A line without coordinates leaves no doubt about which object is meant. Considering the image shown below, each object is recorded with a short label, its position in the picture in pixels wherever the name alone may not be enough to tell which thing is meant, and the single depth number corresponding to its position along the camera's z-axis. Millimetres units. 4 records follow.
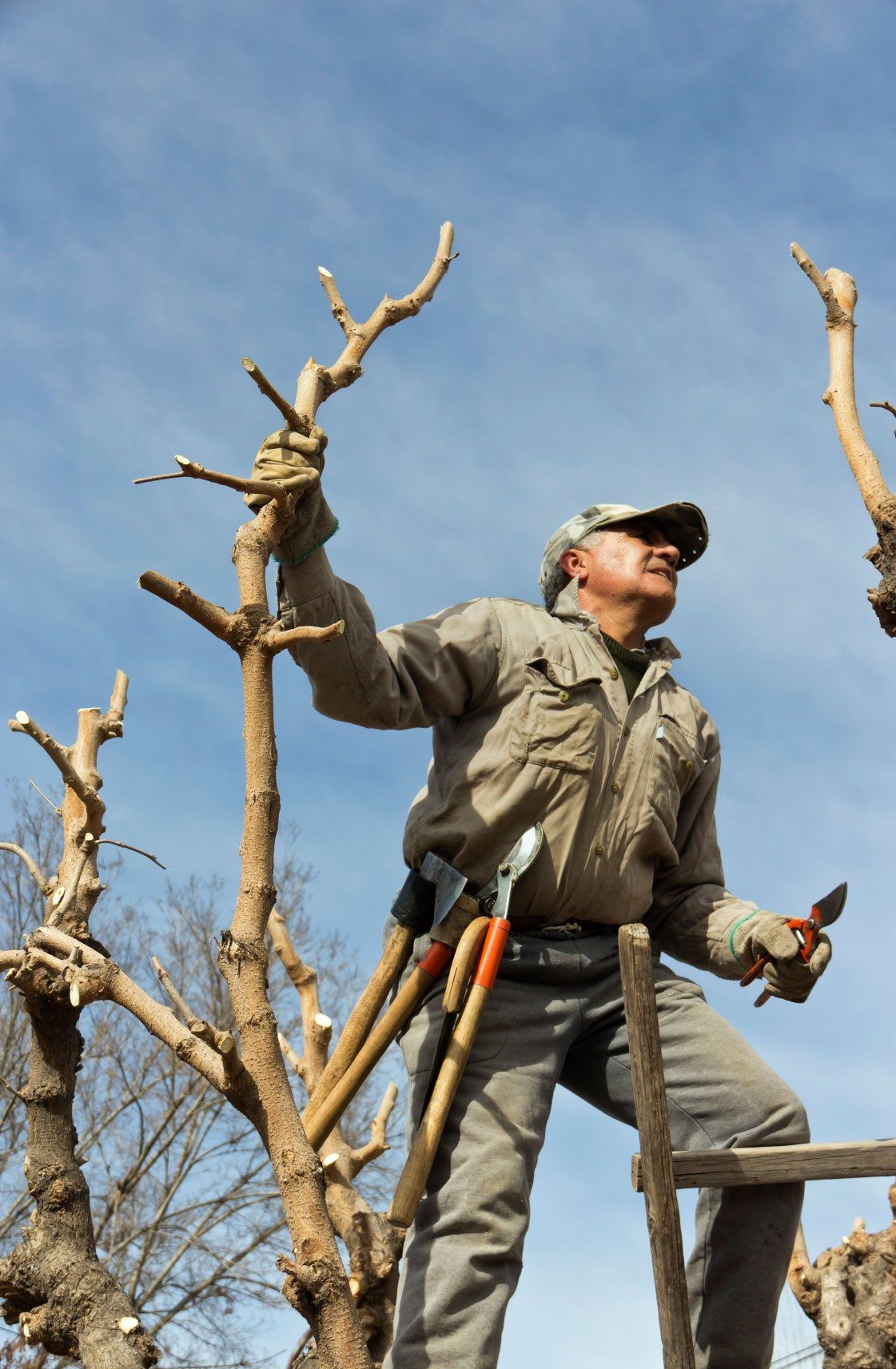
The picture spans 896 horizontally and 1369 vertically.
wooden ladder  3000
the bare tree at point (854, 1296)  6355
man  3369
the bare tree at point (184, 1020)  3053
